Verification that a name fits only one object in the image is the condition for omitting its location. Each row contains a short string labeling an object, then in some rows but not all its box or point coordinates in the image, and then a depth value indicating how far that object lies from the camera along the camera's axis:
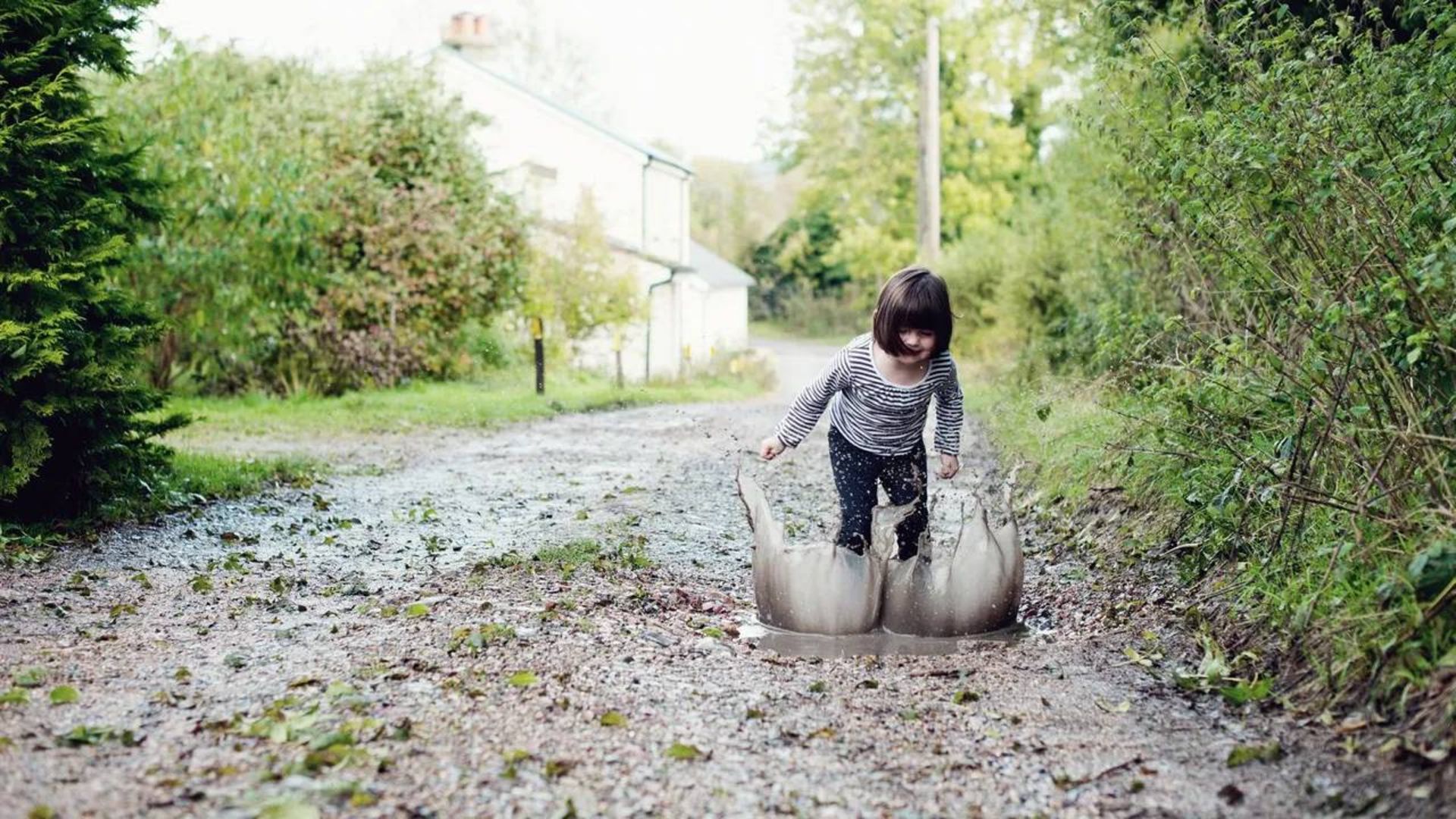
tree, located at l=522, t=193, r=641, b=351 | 24.97
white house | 33.28
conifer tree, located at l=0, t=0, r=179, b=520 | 7.20
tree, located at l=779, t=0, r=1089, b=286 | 36.09
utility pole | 24.55
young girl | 5.38
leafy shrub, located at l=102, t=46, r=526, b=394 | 16.86
